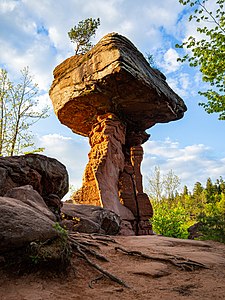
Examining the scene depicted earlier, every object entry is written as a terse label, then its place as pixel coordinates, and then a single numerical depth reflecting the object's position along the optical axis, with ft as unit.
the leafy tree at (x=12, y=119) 68.08
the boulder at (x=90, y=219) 27.22
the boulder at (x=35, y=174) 19.39
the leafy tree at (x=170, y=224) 52.90
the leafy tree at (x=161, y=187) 102.56
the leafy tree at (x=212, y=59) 47.41
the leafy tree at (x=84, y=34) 56.34
